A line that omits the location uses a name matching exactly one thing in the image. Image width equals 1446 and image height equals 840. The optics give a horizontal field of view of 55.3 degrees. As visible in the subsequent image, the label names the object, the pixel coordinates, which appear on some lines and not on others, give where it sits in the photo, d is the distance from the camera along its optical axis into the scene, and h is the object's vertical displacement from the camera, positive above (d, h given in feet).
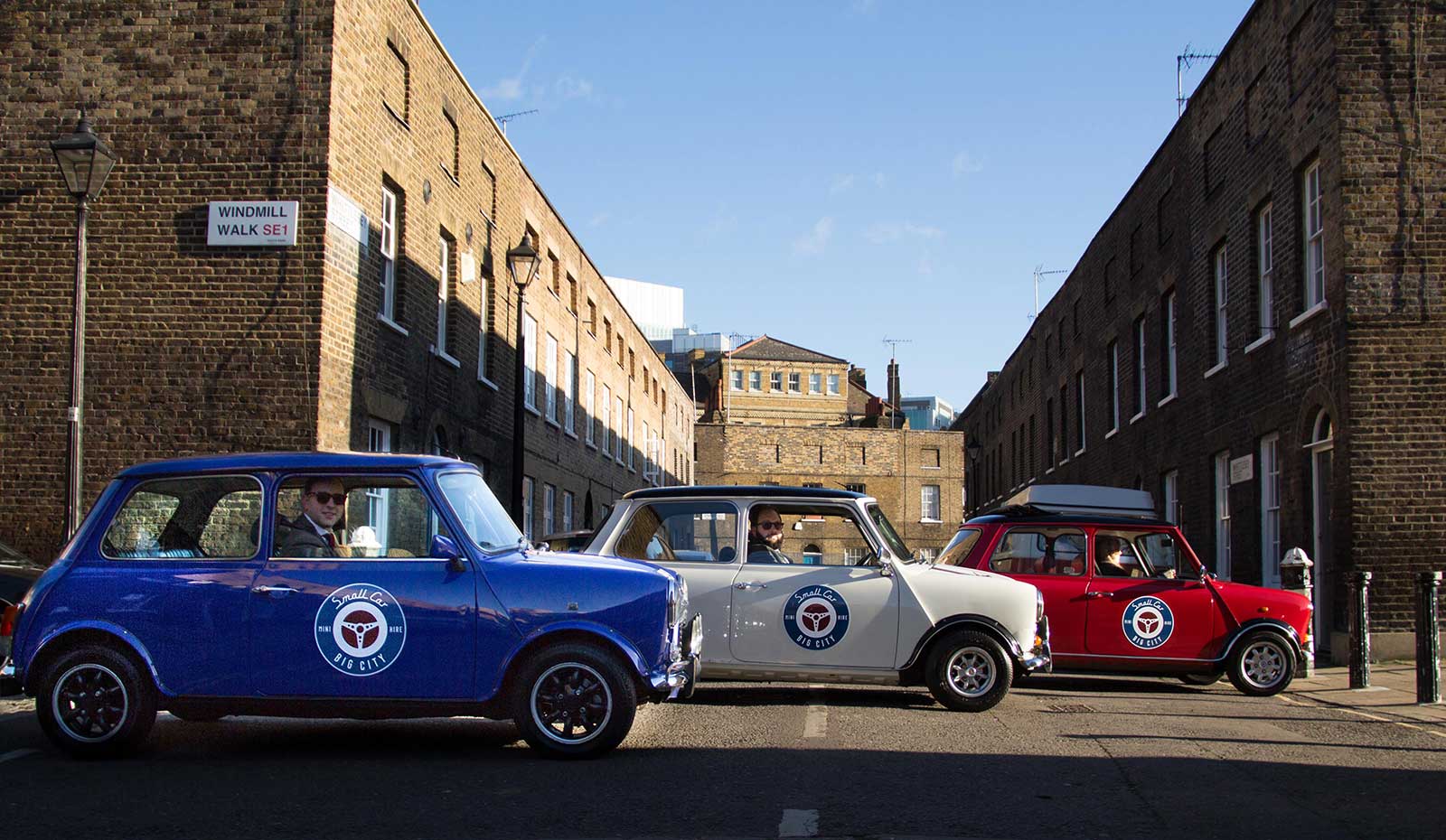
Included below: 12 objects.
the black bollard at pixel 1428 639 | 38.86 -3.30
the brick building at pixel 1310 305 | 52.03 +9.56
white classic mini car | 34.14 -2.02
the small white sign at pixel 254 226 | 52.80 +10.88
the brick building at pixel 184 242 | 52.21 +10.34
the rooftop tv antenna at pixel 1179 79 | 86.72 +28.27
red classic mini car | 42.09 -2.53
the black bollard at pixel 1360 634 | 43.45 -3.52
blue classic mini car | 25.45 -2.28
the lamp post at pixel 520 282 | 58.75 +10.16
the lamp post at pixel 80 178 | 40.40 +9.77
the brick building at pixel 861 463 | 236.22 +9.24
